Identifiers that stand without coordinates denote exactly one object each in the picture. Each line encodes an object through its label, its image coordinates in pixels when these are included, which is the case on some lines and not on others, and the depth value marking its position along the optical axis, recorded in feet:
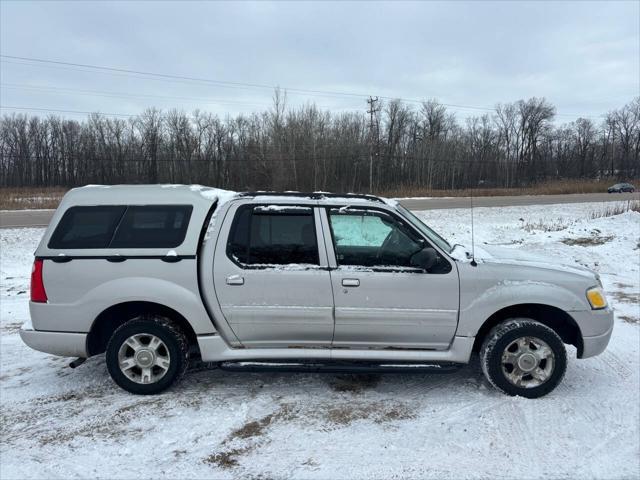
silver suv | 12.55
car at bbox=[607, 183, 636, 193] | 164.04
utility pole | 159.74
